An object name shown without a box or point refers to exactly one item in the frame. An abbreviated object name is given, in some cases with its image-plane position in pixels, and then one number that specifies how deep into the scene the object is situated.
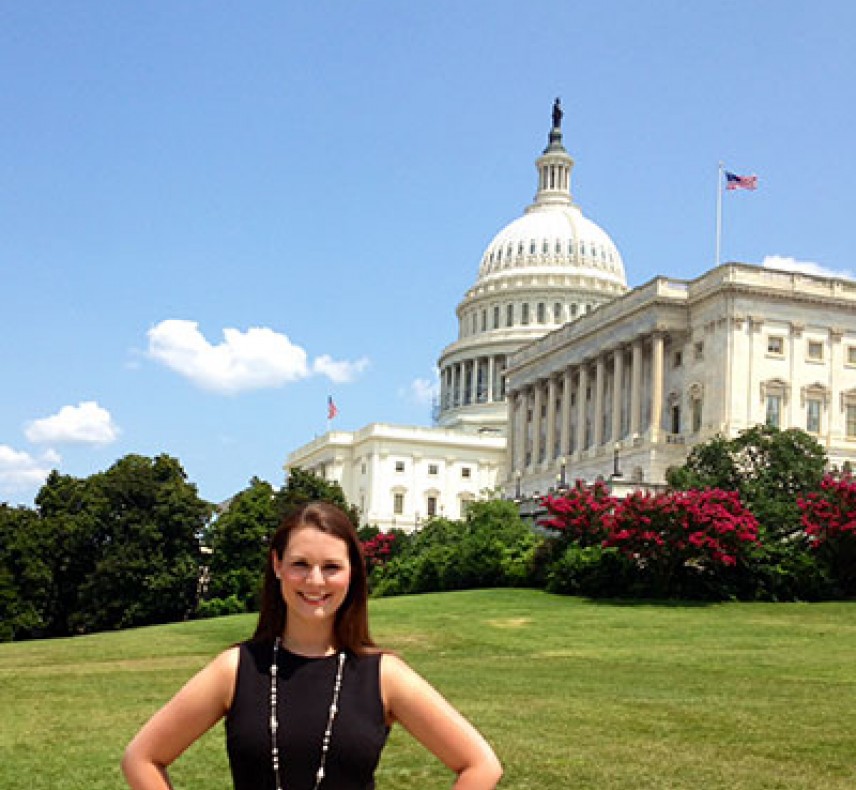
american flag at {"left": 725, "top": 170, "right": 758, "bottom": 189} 86.31
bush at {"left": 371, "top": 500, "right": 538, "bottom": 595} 64.25
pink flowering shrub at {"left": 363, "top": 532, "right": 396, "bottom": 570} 77.62
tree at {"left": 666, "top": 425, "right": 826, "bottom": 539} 64.88
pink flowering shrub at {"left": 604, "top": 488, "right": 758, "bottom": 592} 53.28
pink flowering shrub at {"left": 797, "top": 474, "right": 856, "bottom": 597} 55.59
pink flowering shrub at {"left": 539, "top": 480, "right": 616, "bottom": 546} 59.66
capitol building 89.12
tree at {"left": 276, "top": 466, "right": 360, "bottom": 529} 84.14
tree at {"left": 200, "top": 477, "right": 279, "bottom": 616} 74.38
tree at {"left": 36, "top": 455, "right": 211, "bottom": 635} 75.25
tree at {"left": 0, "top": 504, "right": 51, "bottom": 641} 72.62
